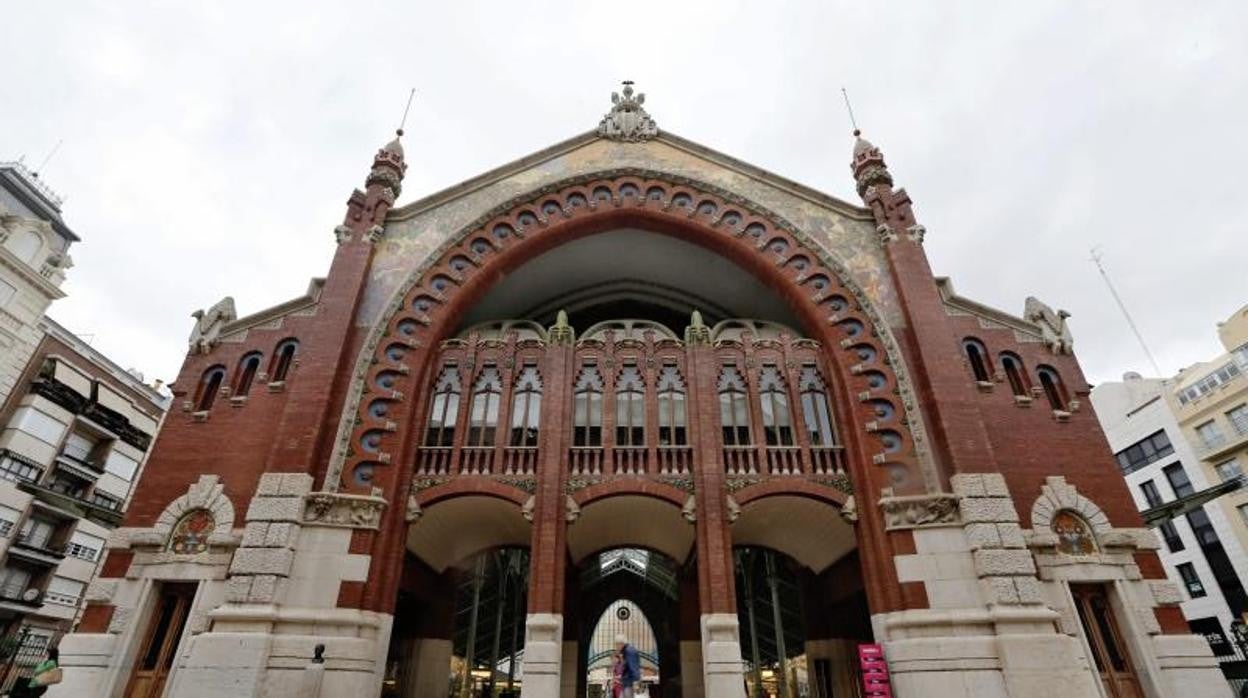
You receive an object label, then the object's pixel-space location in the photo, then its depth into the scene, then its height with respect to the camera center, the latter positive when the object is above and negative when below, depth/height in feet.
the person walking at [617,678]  37.40 +0.46
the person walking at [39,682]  37.68 +0.34
